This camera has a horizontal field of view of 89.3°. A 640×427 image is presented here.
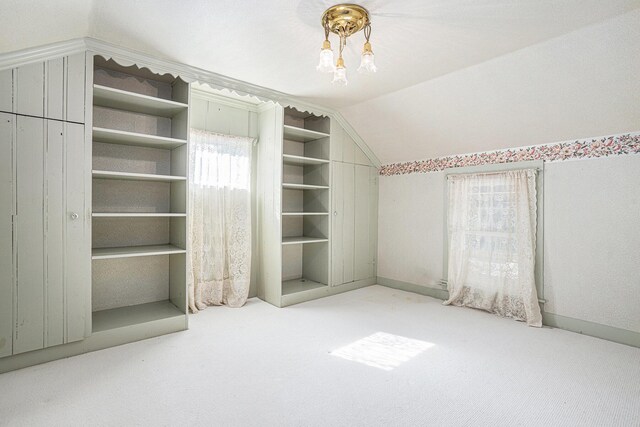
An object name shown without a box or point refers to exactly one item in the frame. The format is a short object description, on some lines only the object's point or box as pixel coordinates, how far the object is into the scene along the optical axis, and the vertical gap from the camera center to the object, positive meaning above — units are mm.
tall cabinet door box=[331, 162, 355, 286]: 4199 -117
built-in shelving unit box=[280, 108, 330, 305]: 4129 +136
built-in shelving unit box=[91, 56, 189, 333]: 2779 +157
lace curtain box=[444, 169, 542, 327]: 3234 -308
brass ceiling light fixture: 1945 +1206
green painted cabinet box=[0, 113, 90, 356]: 2109 -141
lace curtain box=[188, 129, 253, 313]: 3445 -56
